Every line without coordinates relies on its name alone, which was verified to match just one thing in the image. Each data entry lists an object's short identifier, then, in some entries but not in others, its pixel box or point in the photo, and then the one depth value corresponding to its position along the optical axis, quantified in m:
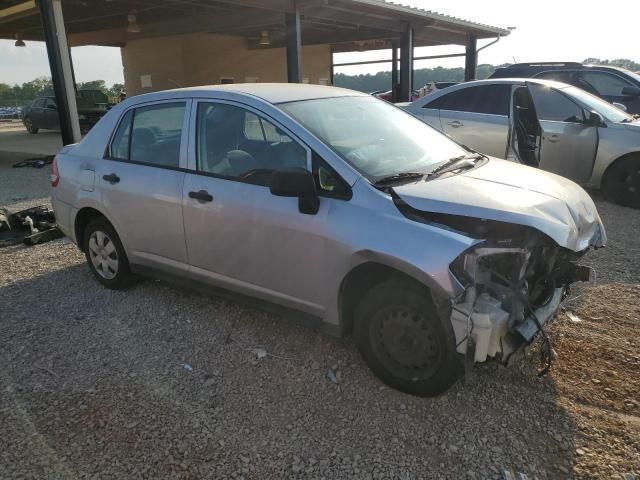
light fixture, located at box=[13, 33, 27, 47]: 16.87
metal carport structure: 10.30
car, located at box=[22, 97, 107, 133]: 19.48
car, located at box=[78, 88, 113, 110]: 20.58
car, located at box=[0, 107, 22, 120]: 41.59
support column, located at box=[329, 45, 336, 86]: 25.36
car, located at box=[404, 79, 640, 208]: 6.58
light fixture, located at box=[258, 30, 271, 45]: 17.41
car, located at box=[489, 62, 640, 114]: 9.59
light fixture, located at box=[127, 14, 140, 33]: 14.91
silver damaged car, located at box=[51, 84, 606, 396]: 2.68
